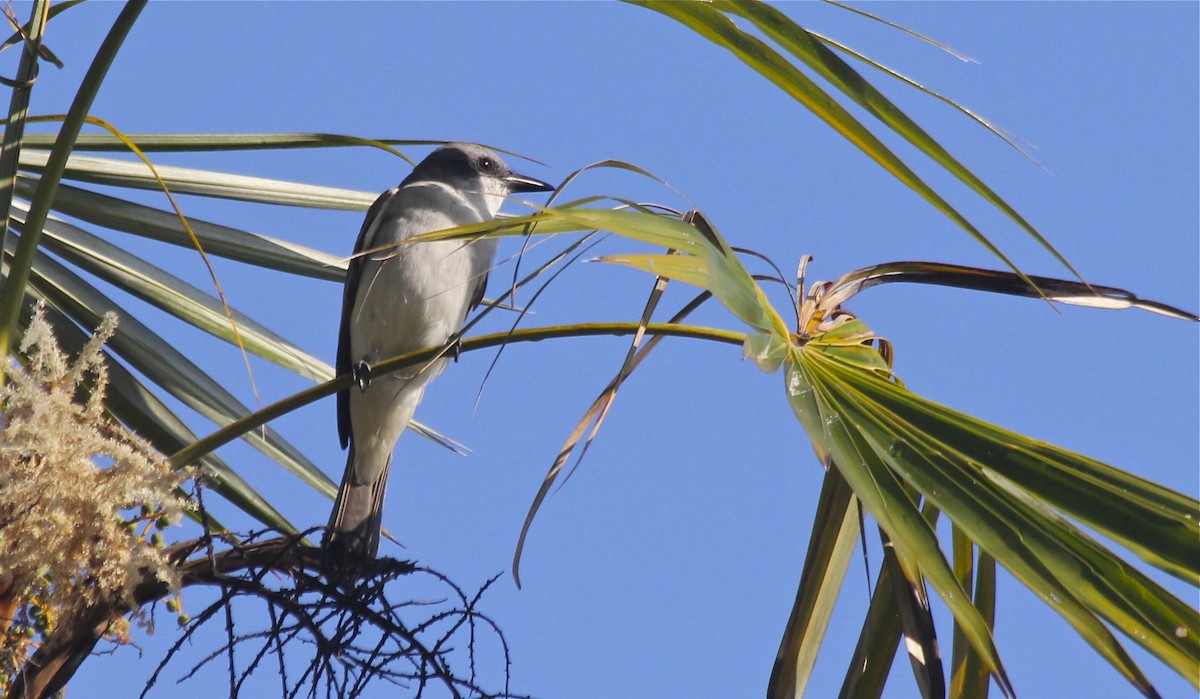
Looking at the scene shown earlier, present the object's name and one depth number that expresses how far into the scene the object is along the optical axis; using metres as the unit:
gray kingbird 9.36
